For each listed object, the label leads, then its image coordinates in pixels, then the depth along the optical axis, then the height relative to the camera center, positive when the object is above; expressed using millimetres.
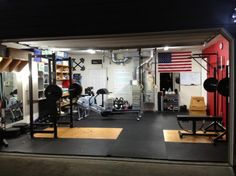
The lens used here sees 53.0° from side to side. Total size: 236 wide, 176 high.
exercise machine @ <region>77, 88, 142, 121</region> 9109 -975
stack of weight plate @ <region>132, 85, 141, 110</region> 10383 -583
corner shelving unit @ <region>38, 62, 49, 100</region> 8359 +236
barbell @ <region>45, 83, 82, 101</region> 6299 -203
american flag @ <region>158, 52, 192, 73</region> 10453 +991
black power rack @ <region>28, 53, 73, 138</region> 6250 -328
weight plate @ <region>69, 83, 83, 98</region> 7289 -175
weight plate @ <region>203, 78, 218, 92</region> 6438 -23
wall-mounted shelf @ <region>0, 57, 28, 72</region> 6773 +627
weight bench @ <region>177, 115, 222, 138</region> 5973 -899
